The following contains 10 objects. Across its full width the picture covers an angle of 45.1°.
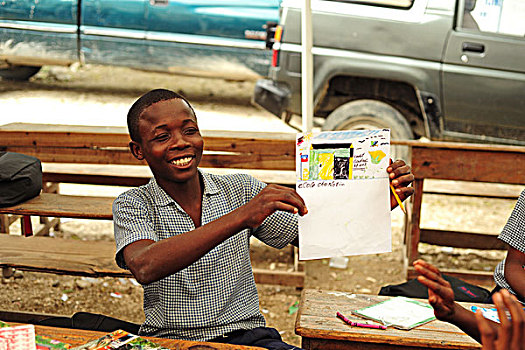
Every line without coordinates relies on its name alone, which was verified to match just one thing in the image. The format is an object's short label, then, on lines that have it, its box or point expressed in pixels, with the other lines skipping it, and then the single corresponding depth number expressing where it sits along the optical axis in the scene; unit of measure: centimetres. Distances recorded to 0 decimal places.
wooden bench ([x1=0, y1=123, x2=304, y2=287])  445
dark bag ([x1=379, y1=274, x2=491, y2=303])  280
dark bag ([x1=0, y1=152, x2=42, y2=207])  341
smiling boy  211
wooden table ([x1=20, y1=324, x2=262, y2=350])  180
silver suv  612
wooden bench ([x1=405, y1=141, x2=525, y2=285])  417
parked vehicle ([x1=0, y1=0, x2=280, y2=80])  831
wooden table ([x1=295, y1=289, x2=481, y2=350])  212
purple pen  221
